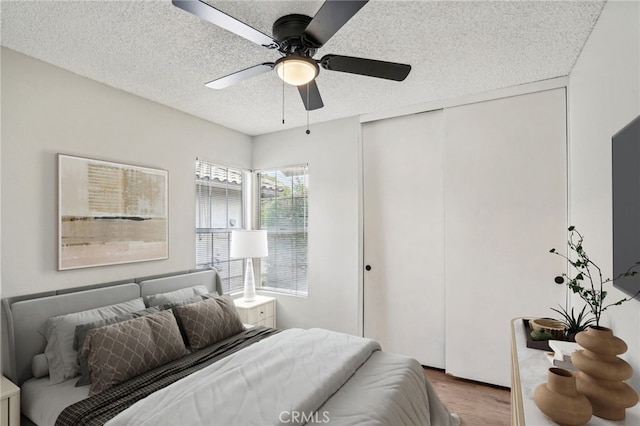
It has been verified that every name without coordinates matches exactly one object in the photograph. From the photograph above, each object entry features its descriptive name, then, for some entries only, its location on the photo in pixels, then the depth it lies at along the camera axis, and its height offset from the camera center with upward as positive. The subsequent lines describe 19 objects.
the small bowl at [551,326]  1.75 -0.63
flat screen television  1.19 +0.05
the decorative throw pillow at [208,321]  2.39 -0.83
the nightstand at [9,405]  1.75 -1.06
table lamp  3.53 -0.32
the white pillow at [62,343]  1.95 -0.80
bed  1.51 -0.89
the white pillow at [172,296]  2.63 -0.70
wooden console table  1.10 -0.71
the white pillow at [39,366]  2.00 -0.95
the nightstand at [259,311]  3.47 -1.08
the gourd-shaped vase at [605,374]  1.08 -0.56
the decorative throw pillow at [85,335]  1.88 -0.75
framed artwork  2.34 +0.02
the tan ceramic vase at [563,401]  1.05 -0.63
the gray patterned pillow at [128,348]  1.83 -0.82
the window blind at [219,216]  3.50 -0.01
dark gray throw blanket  1.57 -0.97
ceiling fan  1.52 +0.85
